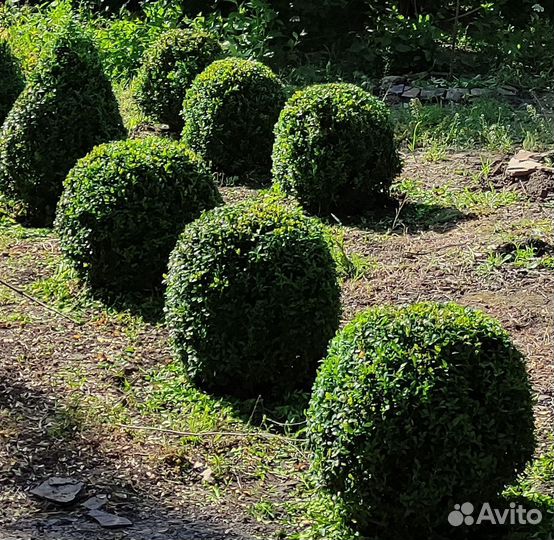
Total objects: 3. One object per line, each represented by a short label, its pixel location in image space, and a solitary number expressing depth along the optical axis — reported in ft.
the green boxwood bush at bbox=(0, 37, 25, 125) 27.71
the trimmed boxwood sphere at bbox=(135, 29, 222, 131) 27.84
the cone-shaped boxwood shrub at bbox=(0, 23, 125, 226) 22.13
